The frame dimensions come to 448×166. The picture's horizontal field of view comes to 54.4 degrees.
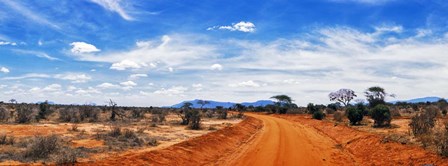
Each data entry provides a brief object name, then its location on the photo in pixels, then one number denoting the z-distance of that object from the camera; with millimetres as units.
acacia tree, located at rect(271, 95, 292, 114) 119438
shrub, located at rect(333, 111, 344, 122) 46294
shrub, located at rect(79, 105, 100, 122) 39969
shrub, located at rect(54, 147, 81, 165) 13915
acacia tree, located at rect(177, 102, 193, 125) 39216
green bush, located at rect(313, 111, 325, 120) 52188
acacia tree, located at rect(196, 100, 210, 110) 107131
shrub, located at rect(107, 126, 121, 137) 24250
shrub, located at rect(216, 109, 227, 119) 56356
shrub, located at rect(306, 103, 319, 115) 78206
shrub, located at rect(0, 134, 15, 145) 19220
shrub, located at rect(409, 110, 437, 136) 23067
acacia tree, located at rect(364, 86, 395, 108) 71875
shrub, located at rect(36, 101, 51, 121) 39050
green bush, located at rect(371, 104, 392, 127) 33500
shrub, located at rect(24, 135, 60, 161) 15844
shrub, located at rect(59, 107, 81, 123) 37750
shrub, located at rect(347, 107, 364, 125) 37969
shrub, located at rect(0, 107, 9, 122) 34681
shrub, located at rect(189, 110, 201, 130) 34188
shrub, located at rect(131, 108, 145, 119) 48428
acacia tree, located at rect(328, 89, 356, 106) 97000
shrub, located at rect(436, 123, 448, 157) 15252
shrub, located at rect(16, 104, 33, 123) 33438
